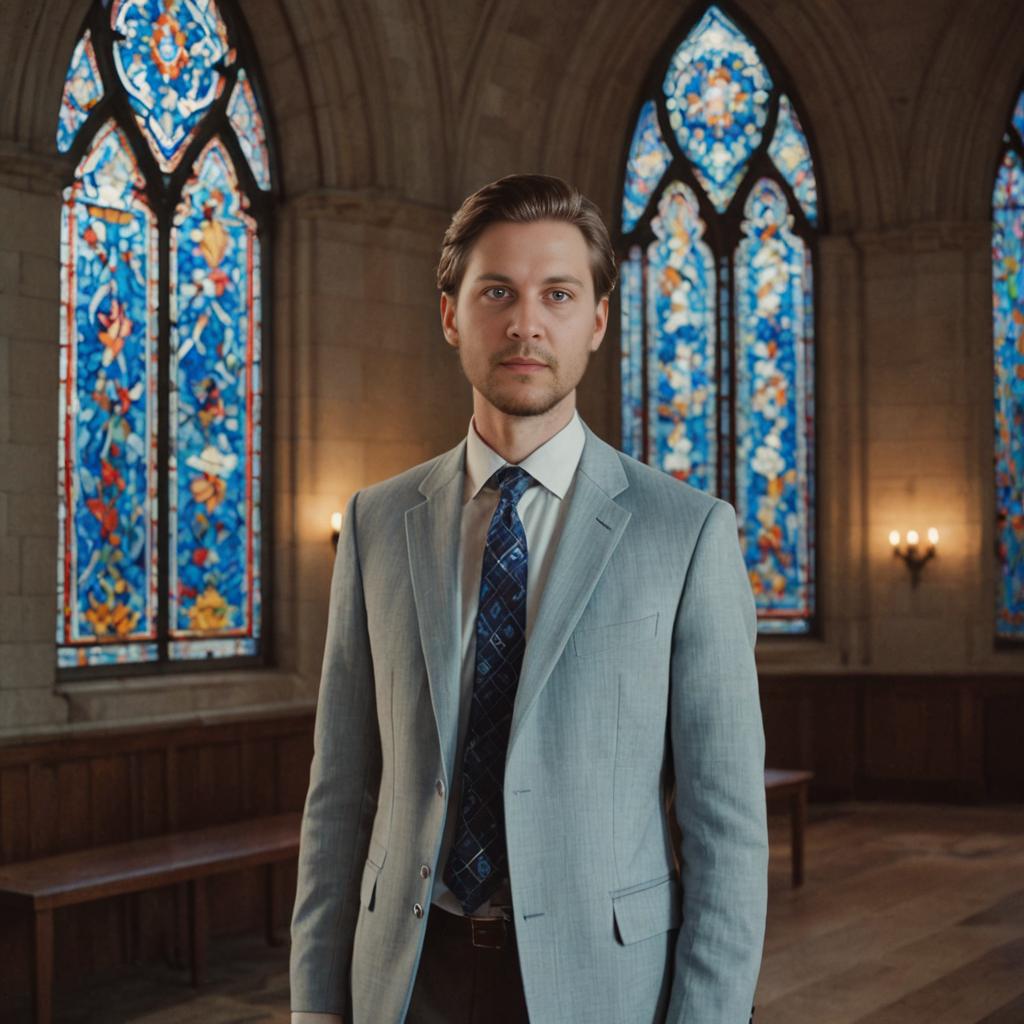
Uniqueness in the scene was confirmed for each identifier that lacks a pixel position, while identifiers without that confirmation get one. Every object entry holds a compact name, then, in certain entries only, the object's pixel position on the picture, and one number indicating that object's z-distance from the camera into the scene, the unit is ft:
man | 4.99
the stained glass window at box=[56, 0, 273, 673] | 20.45
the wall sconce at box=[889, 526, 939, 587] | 28.53
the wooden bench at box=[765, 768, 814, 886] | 21.72
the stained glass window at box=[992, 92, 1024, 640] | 29.55
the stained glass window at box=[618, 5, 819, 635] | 30.12
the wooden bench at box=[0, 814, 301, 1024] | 15.48
